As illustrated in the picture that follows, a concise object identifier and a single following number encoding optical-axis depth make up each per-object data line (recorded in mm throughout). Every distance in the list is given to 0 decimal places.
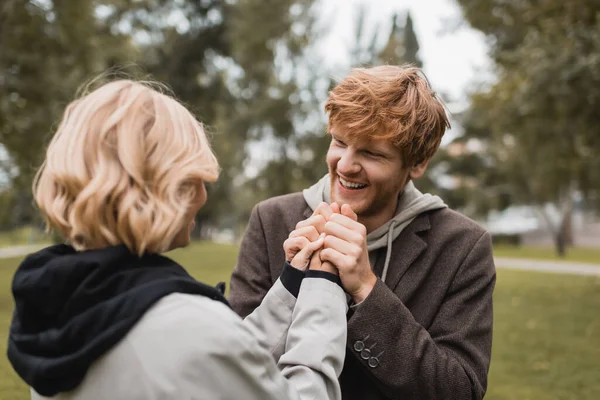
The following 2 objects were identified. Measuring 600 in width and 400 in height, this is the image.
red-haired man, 1995
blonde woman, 1325
